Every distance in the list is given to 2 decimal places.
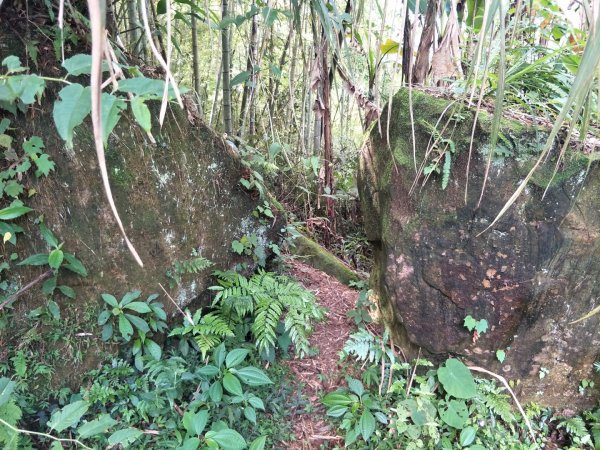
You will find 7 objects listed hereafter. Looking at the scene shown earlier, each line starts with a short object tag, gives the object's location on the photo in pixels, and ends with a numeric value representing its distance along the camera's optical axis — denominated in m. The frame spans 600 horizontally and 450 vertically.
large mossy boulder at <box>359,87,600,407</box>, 2.24
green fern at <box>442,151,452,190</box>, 2.31
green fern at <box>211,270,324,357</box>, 2.35
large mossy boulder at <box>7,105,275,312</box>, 2.12
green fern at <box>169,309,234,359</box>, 2.24
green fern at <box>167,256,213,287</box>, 2.46
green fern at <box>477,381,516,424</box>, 2.25
